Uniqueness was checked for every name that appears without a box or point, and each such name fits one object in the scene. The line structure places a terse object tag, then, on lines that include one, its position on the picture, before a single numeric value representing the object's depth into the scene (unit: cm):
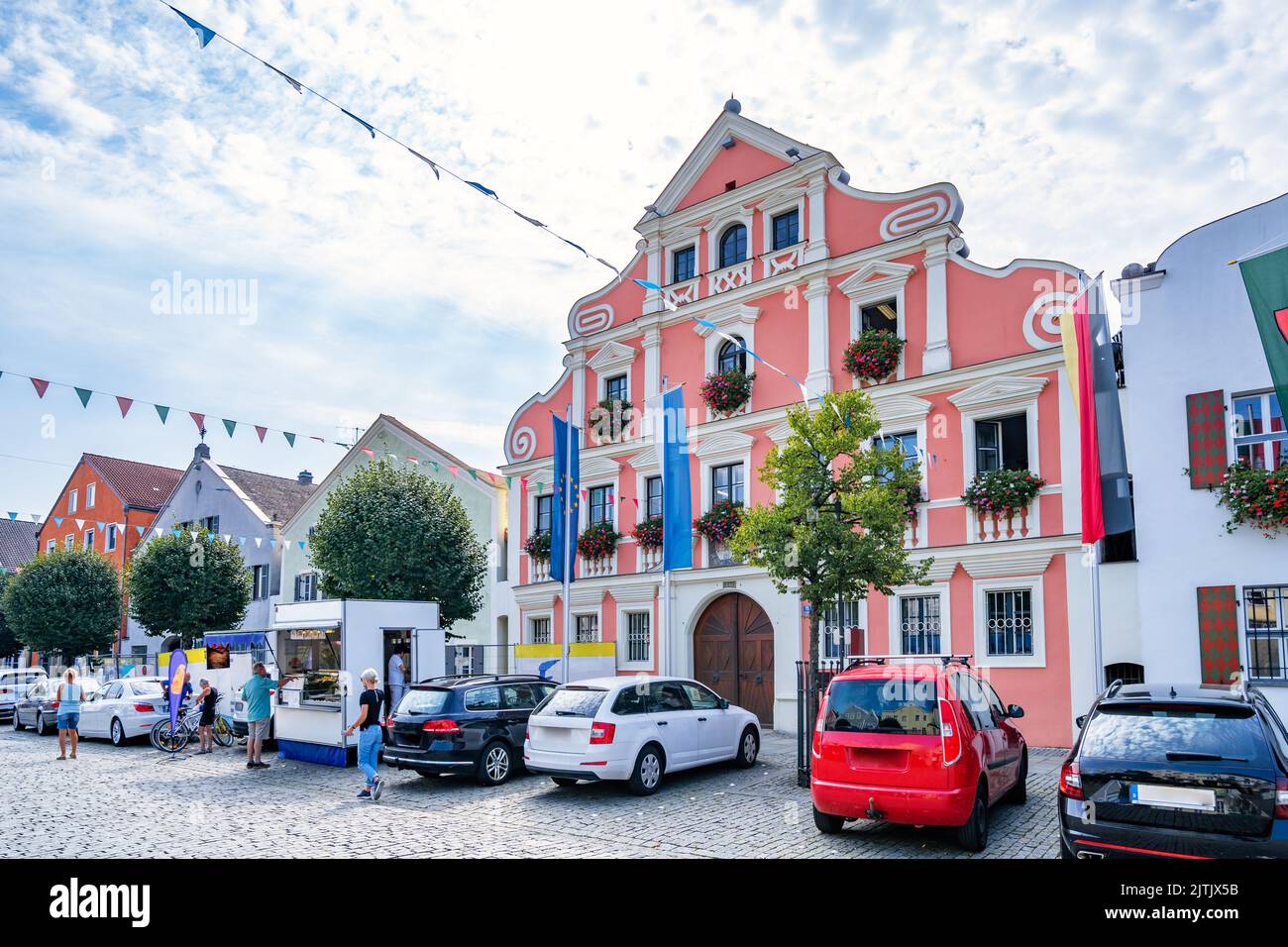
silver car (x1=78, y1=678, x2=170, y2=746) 2144
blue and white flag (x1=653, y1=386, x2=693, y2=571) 1917
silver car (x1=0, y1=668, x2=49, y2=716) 2778
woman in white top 1891
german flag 1516
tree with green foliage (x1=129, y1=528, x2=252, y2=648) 3350
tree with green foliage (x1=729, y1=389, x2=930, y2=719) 1378
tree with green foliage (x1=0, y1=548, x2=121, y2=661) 3747
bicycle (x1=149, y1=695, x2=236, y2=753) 1994
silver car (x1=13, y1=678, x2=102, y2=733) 2442
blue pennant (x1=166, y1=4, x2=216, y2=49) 862
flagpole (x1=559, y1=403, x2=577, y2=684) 2047
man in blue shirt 1691
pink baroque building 1767
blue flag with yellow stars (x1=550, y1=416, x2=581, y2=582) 2067
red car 891
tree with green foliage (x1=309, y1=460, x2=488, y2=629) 2542
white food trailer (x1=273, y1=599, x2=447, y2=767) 1662
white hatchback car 1250
